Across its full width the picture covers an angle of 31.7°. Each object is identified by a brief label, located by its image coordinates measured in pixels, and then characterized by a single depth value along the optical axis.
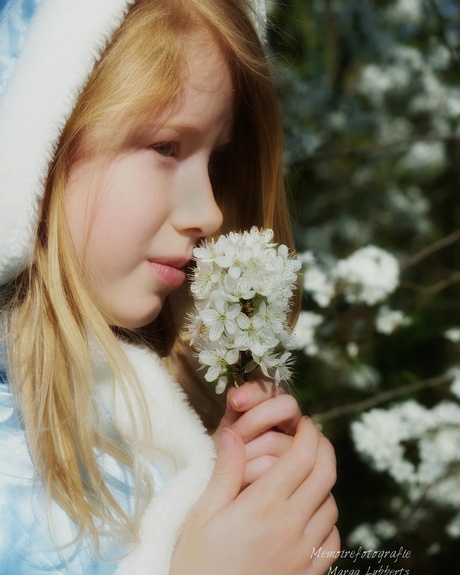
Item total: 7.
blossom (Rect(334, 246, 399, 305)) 2.34
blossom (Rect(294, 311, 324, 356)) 2.29
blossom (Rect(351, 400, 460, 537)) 2.33
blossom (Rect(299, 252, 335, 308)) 2.26
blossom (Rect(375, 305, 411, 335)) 2.47
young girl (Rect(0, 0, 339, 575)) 1.07
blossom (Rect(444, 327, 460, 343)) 2.46
